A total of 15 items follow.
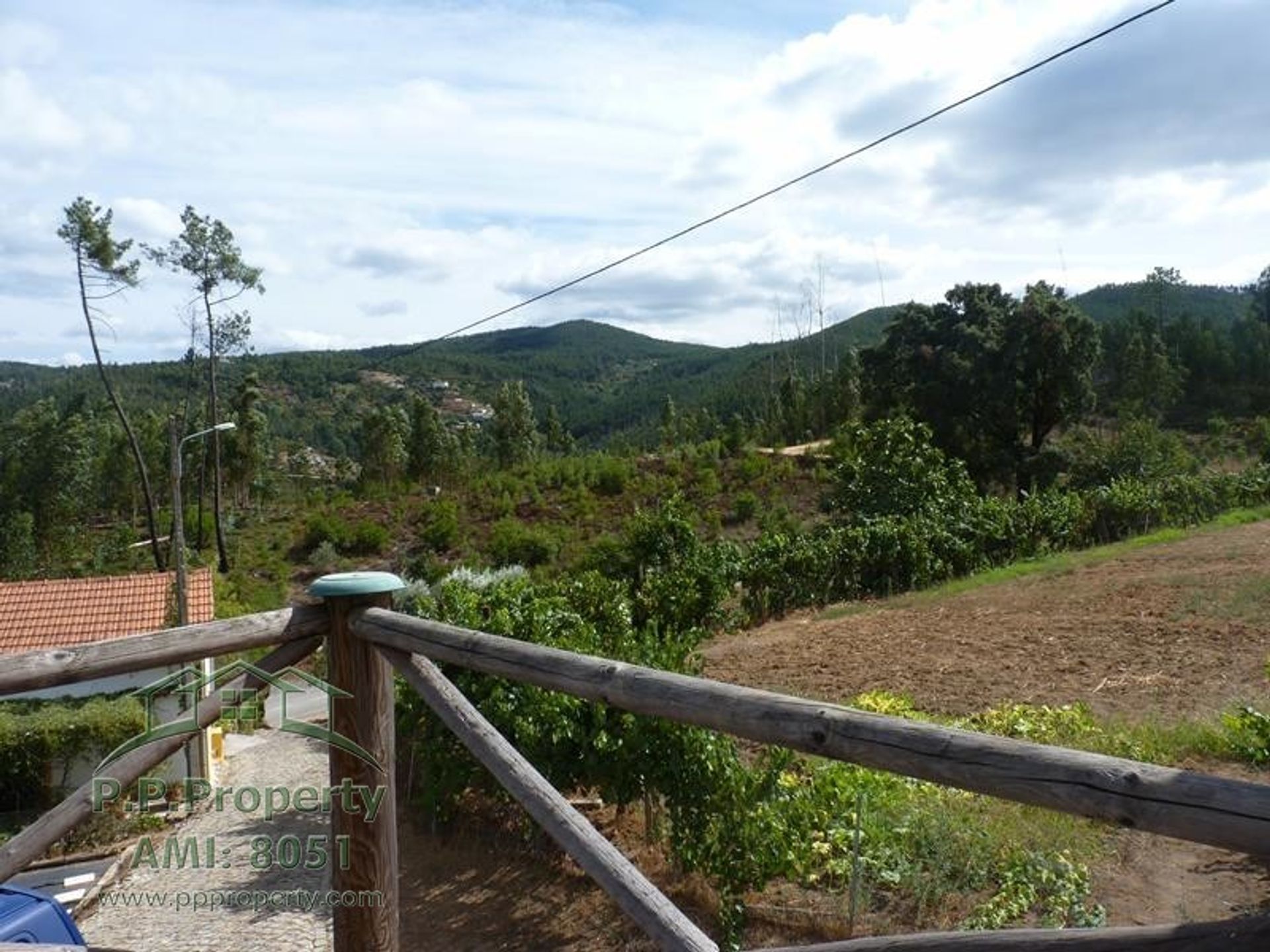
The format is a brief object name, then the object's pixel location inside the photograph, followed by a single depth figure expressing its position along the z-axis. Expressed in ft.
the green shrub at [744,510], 86.07
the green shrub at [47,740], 37.52
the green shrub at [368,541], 93.91
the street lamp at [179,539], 46.21
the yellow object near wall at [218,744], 41.22
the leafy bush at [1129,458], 72.43
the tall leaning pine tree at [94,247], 74.08
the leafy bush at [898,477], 57.77
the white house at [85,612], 42.01
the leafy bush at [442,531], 91.50
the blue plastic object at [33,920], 9.36
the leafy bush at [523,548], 83.51
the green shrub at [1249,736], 16.40
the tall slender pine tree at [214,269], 82.74
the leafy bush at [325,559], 90.53
